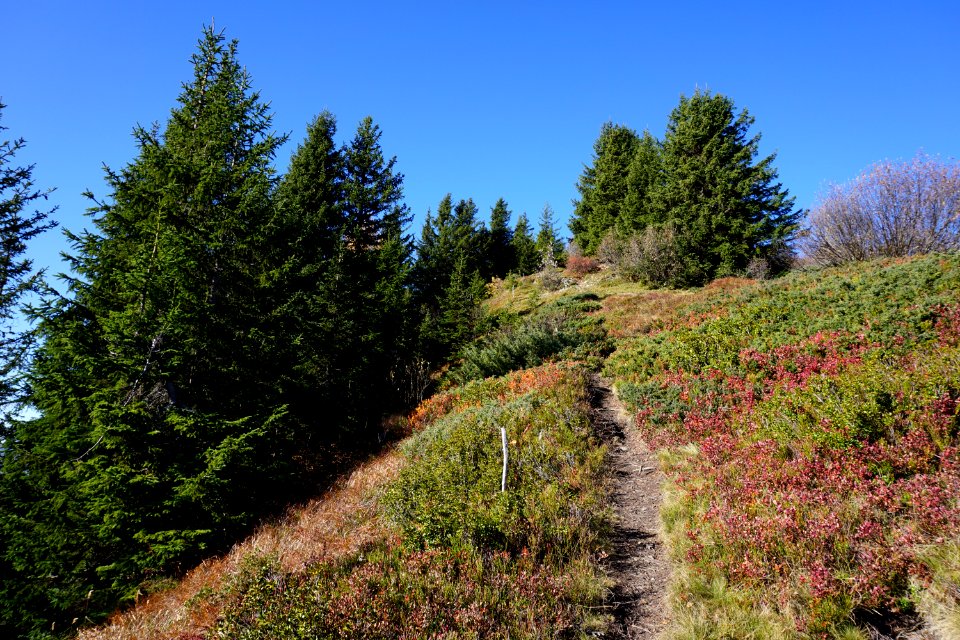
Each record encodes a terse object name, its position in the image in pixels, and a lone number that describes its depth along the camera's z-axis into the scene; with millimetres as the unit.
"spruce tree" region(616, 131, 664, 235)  33156
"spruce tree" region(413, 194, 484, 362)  21109
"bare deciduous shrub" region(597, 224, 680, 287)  26703
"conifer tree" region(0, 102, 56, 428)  10820
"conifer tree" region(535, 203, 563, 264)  44738
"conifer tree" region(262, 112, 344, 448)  11984
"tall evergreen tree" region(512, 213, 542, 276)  43531
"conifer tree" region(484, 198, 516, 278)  45094
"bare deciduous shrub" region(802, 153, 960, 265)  19656
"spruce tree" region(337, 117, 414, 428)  16141
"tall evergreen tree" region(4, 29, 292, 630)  8008
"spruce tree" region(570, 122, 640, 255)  39400
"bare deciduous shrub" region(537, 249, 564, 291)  34531
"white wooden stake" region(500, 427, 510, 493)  7709
